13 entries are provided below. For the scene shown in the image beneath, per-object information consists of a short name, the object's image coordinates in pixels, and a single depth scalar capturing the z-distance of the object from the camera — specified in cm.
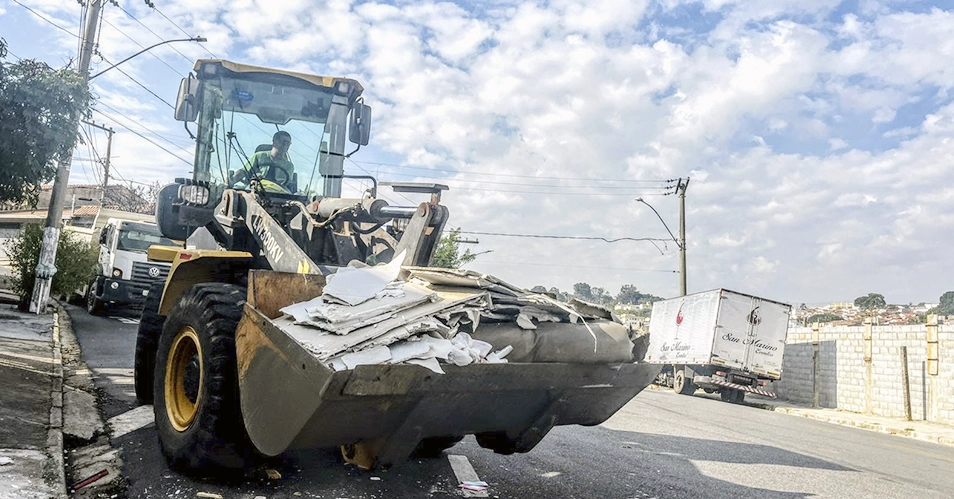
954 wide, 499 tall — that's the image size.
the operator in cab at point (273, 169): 616
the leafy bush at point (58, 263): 1623
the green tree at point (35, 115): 1032
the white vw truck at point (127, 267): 1589
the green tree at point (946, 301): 5943
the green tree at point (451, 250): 3256
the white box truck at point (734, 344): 1847
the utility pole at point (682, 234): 2827
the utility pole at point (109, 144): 3991
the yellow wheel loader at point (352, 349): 320
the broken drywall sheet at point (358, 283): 359
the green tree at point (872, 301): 5706
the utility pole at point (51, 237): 1540
